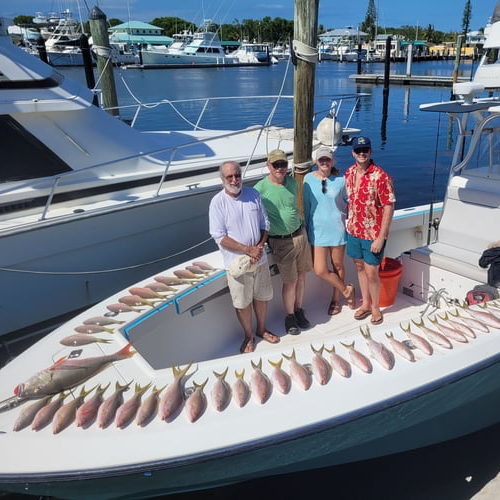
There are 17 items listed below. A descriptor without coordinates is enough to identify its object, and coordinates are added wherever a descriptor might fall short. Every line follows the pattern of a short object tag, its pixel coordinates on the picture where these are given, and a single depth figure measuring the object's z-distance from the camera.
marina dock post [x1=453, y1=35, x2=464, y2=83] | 23.01
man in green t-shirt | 3.56
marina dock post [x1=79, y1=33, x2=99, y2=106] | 12.92
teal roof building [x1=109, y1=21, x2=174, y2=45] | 71.94
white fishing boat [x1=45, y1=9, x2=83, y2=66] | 52.75
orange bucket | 4.26
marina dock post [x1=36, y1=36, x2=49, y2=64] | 16.52
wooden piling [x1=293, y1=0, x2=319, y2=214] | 4.22
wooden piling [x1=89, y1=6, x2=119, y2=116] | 8.17
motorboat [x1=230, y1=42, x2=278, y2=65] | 69.31
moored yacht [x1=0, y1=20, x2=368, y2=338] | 5.05
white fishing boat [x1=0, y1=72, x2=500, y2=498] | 2.28
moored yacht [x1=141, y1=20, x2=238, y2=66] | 63.09
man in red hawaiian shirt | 3.42
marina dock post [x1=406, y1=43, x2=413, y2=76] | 38.08
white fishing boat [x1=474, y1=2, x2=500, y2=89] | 3.81
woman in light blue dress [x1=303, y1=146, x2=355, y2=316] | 3.72
